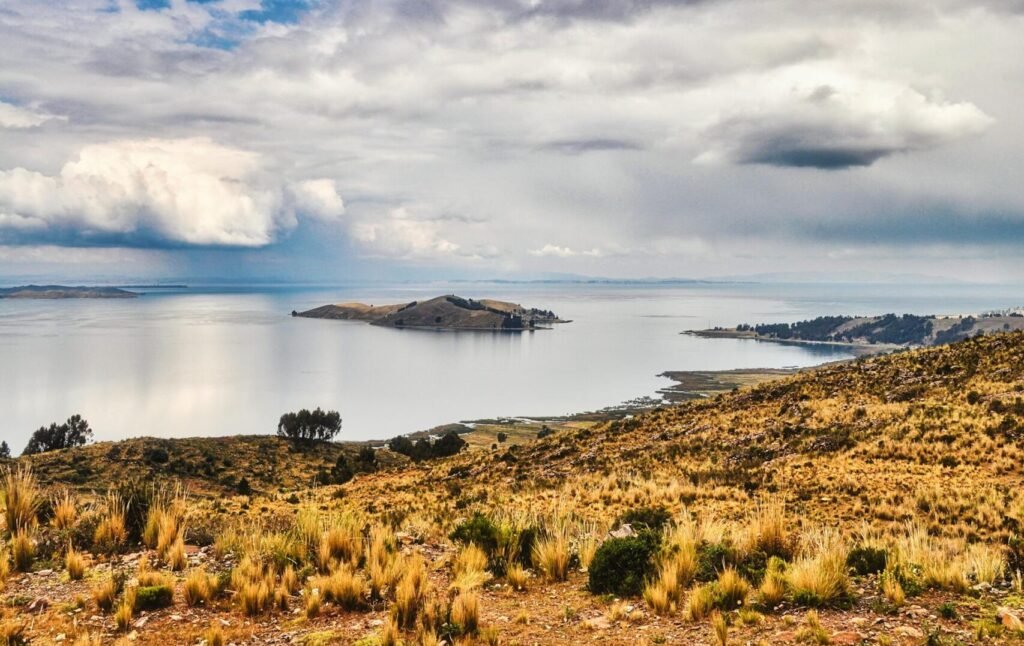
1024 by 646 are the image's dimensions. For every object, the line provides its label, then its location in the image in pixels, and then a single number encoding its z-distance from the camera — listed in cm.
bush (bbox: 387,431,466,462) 6688
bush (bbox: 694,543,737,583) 947
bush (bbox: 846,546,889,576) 954
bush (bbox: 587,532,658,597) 929
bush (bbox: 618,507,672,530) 1303
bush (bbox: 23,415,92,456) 8131
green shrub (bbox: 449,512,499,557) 1139
